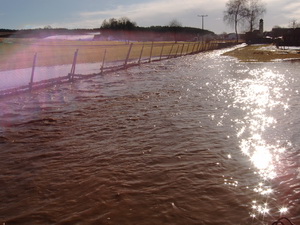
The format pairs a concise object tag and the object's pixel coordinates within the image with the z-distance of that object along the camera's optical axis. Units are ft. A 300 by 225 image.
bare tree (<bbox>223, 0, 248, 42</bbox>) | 287.07
